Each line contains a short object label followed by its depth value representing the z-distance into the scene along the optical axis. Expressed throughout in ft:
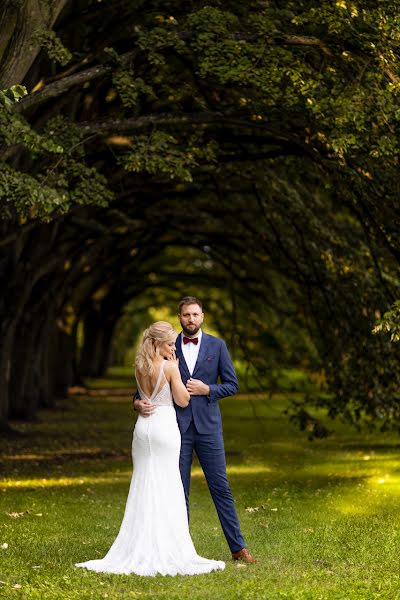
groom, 53.68
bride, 51.48
